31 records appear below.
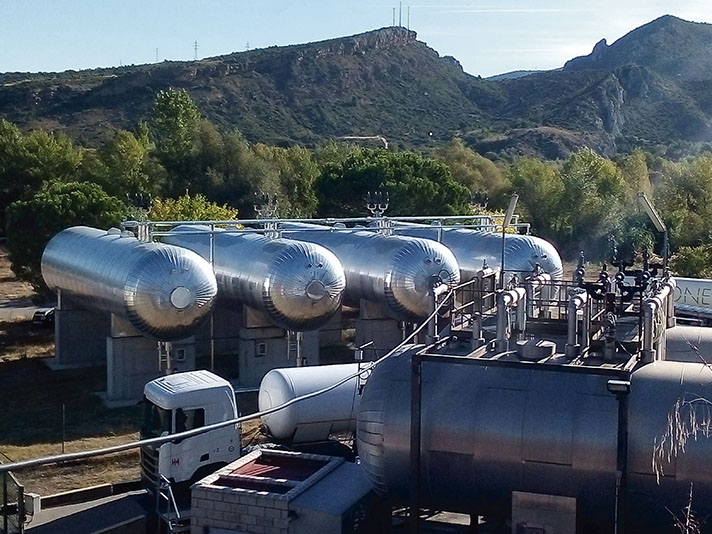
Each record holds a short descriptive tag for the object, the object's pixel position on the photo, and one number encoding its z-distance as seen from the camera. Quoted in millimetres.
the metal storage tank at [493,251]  29797
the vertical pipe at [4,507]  14383
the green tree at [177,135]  62062
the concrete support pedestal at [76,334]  29141
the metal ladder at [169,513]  15250
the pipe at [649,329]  12430
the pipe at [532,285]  15703
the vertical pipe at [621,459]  11398
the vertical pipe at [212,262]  27156
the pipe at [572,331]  12711
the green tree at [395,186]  52250
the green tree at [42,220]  37656
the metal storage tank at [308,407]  19797
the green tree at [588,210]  56844
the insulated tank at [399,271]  27234
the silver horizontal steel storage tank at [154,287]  23609
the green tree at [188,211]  43125
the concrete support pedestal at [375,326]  29078
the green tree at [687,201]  54031
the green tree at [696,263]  39906
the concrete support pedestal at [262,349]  26578
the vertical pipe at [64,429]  20728
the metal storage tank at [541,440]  11453
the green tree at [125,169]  60438
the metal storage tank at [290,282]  25141
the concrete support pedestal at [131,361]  25234
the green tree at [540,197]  59328
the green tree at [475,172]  68688
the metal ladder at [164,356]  24547
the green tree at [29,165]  61281
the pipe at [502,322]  13305
